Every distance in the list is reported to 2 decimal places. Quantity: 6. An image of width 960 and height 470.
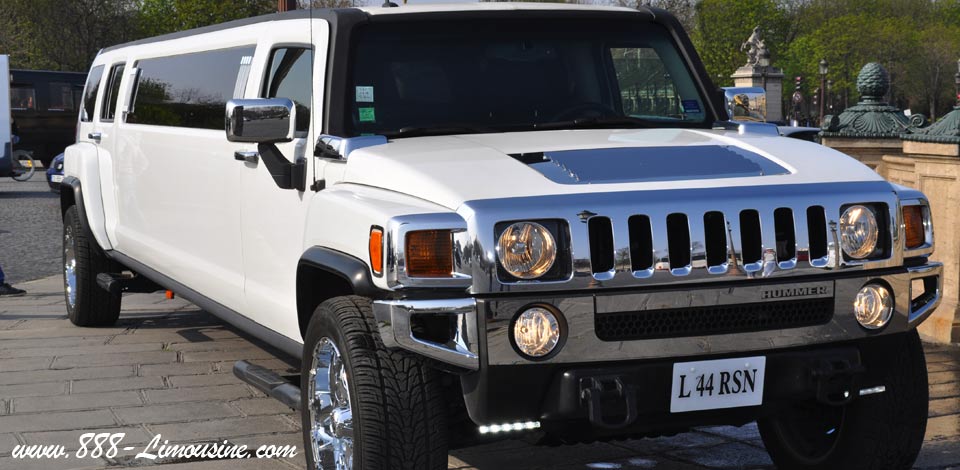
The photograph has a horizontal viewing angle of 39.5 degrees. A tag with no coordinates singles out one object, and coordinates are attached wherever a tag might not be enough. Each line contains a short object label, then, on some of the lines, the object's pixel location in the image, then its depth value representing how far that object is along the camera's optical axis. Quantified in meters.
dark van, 37.69
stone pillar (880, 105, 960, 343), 8.44
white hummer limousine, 3.91
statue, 53.35
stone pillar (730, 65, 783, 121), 53.06
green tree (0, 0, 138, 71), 67.06
